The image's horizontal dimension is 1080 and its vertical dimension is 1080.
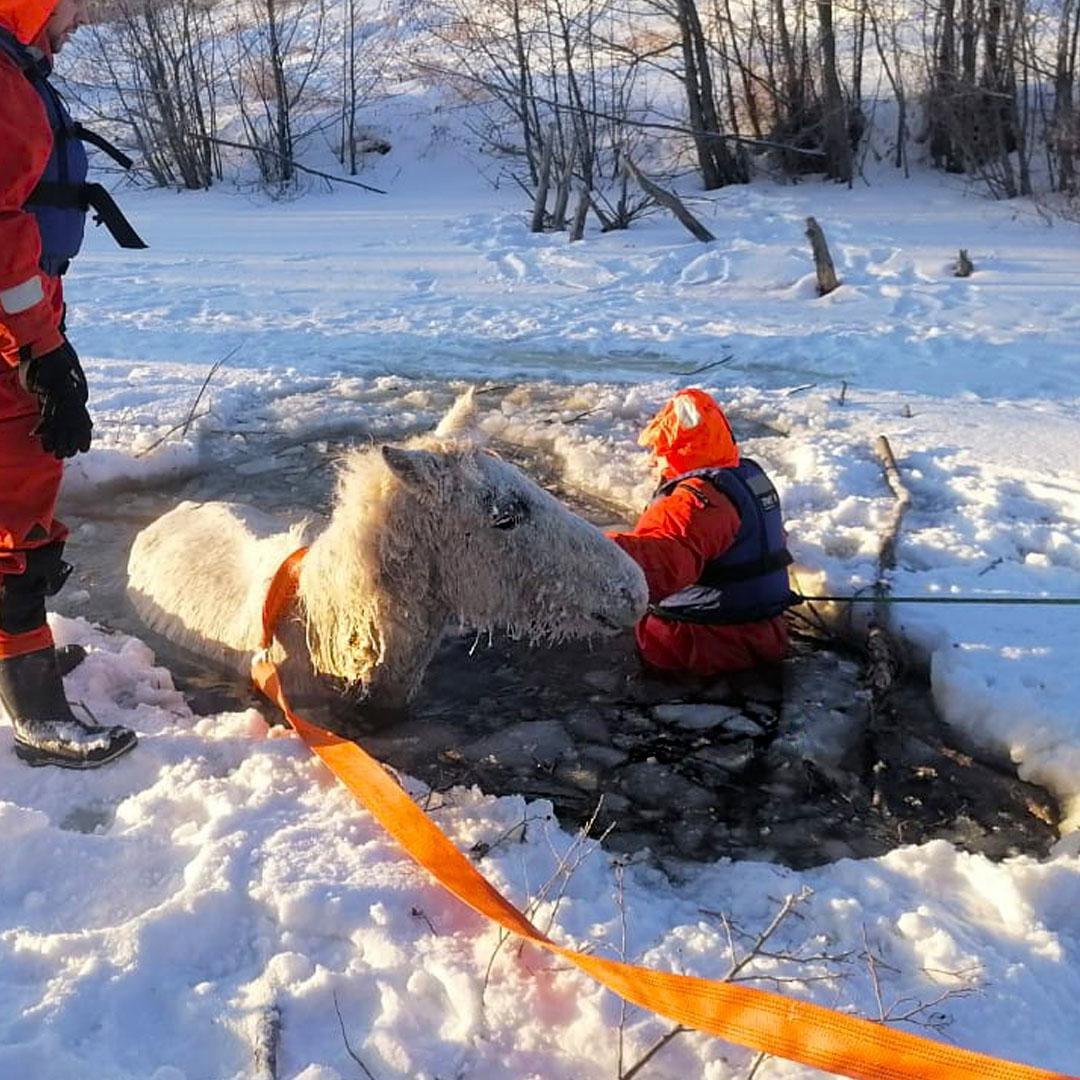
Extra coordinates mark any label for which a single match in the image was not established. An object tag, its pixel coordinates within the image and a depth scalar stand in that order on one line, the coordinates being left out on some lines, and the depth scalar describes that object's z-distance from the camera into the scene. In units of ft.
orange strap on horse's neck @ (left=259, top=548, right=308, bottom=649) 12.50
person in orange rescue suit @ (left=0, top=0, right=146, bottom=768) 9.20
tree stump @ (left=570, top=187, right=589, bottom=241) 43.96
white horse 11.05
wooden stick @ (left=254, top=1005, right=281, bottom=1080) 6.97
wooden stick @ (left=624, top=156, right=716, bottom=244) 41.83
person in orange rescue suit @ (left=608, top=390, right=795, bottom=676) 13.66
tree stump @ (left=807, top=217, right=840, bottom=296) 33.96
